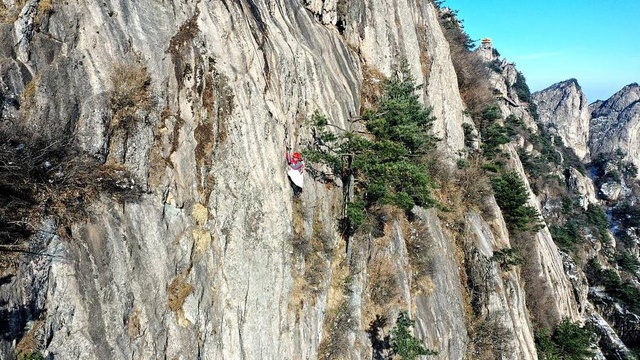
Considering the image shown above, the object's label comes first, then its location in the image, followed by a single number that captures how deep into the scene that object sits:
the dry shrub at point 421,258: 20.16
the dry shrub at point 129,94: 10.50
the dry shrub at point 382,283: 17.85
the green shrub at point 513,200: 32.88
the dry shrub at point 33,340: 8.11
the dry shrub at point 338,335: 15.25
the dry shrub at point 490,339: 21.75
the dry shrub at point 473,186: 28.17
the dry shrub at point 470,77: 42.94
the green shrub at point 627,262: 63.47
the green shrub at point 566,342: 29.34
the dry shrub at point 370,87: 24.06
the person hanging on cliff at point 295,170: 14.82
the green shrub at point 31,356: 7.95
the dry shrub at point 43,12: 10.30
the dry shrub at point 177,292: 10.38
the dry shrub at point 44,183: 8.52
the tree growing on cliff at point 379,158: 16.92
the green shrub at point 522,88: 93.19
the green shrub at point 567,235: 52.16
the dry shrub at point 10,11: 9.90
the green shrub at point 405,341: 15.72
